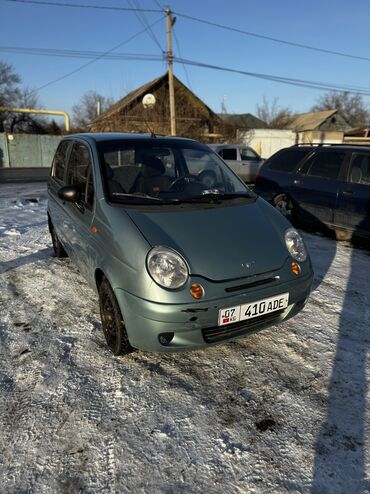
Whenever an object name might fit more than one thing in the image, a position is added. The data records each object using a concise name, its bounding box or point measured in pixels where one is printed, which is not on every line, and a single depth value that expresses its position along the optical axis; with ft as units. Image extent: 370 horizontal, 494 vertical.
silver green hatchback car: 7.82
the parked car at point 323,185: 18.08
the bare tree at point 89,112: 152.56
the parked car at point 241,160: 43.79
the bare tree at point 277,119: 148.97
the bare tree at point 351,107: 195.42
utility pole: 58.53
